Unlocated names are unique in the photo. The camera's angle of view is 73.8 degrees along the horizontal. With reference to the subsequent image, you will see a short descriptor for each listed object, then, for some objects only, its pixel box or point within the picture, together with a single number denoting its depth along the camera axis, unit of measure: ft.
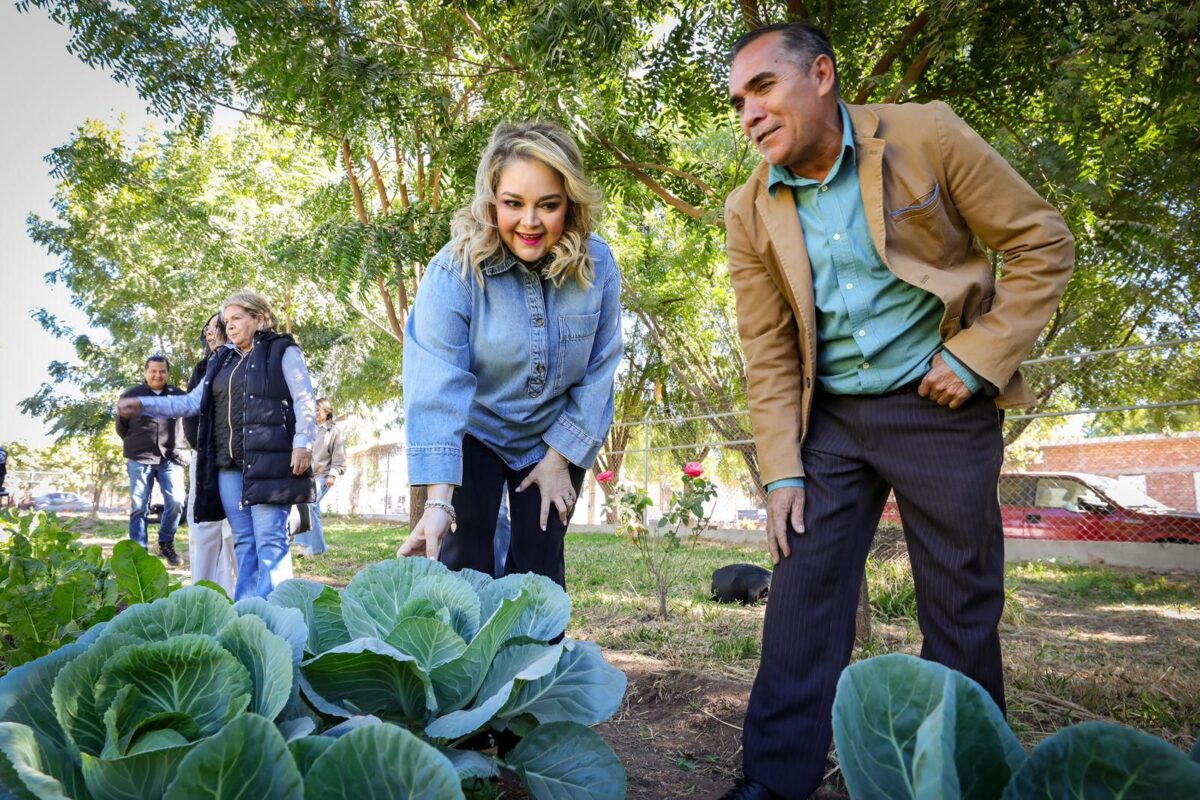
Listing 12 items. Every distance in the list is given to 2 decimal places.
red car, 29.27
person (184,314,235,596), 17.52
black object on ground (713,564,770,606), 19.35
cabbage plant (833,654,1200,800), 2.00
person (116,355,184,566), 27.73
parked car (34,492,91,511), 123.67
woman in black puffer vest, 15.87
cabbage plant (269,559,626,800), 3.72
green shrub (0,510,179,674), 5.28
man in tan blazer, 6.49
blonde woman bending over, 7.47
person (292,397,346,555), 28.43
